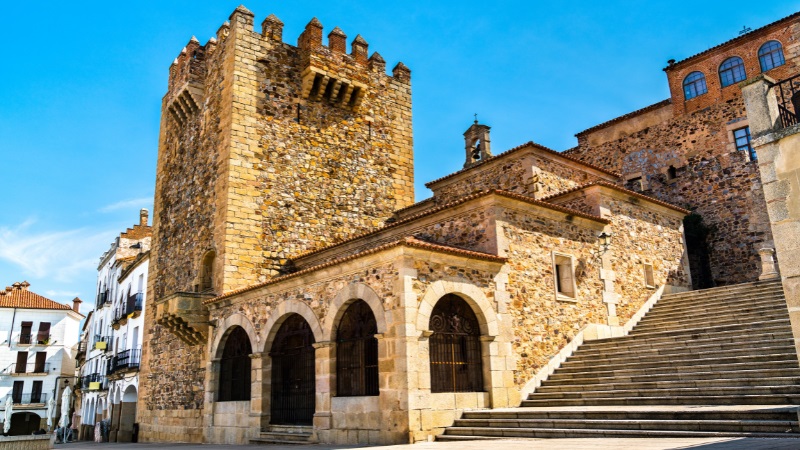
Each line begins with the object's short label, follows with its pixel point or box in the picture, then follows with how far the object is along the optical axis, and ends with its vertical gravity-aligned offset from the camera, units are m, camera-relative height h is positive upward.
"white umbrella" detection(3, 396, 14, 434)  26.46 -0.21
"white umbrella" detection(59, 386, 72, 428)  24.25 -0.01
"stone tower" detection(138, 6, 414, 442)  16.50 +6.68
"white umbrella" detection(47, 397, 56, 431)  25.38 -0.06
